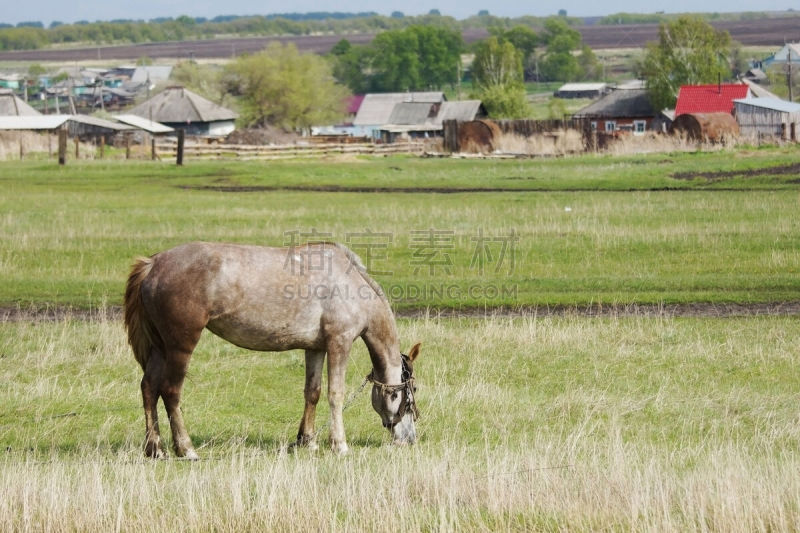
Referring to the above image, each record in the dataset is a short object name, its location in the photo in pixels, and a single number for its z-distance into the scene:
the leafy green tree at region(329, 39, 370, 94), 175.62
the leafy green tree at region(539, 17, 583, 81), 193.38
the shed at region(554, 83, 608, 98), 158.88
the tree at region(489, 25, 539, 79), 196.75
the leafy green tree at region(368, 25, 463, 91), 171.00
